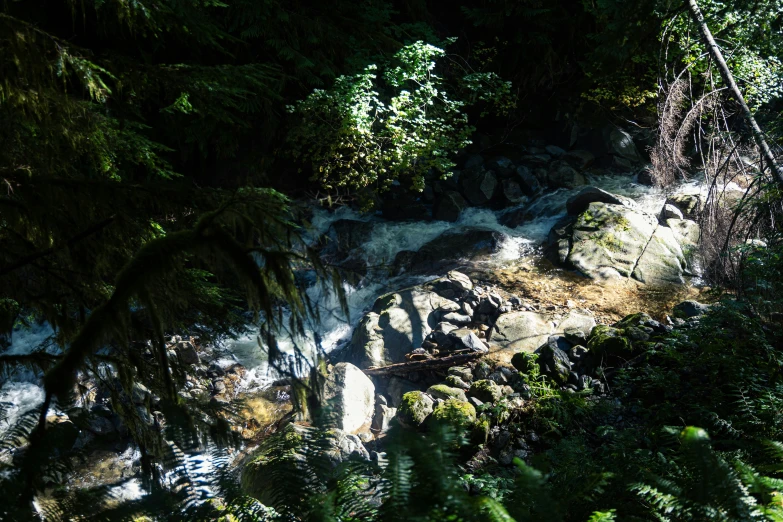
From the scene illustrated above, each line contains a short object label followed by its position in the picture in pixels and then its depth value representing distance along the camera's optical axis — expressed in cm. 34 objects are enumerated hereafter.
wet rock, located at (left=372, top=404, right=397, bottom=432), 589
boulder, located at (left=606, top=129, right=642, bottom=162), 1206
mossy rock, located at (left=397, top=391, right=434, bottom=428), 535
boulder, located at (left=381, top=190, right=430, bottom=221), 1130
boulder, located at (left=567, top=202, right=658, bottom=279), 842
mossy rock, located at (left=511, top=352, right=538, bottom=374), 591
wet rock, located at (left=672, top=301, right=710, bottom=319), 647
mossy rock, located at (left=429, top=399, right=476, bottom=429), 480
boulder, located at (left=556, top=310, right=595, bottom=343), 627
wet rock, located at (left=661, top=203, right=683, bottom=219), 939
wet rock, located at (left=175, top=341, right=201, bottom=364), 749
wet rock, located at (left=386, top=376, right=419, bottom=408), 634
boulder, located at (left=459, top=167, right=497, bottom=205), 1153
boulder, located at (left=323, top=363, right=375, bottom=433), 589
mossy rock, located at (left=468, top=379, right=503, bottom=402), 557
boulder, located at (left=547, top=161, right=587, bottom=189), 1155
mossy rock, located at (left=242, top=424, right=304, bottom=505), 193
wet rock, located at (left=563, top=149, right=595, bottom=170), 1220
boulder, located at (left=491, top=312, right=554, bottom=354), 675
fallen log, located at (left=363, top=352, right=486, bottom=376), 652
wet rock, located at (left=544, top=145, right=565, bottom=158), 1260
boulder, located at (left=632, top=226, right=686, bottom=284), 810
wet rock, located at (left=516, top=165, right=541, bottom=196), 1160
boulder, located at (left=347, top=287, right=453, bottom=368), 713
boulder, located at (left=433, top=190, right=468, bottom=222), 1111
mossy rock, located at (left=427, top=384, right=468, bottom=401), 567
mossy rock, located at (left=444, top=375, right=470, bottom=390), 597
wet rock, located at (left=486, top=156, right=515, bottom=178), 1189
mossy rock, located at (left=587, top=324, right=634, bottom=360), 571
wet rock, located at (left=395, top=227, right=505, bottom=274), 952
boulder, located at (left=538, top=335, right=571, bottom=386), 570
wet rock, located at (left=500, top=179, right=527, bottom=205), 1143
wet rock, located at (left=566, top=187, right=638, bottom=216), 989
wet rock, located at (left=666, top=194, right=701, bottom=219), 943
